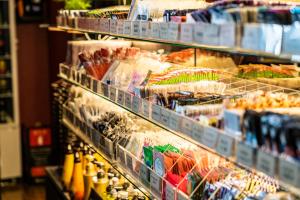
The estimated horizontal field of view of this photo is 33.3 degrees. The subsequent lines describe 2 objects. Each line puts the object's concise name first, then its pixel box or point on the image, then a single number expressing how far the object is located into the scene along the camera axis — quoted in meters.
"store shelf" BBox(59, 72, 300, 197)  1.32
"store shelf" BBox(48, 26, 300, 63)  1.50
